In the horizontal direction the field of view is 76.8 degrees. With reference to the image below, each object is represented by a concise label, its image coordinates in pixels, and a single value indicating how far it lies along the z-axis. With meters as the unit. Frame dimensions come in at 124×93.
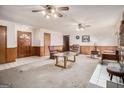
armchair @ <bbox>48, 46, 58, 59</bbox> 4.72
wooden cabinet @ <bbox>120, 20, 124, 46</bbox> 2.23
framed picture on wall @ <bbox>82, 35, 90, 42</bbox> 6.62
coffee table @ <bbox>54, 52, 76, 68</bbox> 3.19
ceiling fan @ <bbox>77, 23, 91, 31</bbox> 3.85
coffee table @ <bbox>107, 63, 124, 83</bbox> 1.71
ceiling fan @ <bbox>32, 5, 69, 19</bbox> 1.98
